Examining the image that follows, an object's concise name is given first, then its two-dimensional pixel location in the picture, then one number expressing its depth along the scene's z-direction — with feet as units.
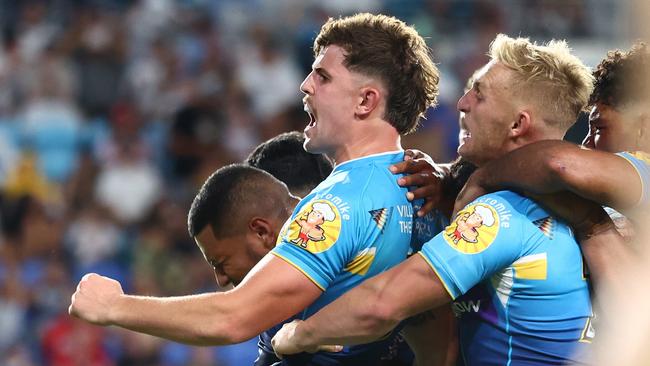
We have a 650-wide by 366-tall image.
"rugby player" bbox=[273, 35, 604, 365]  22.17
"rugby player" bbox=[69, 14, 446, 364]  22.53
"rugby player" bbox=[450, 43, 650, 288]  21.80
